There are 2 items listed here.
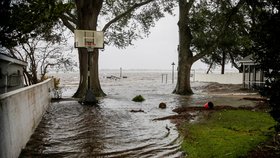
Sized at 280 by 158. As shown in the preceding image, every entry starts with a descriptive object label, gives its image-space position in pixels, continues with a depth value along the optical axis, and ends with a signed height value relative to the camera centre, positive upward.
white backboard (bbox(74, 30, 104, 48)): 17.05 +1.51
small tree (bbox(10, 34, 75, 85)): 22.36 +0.58
